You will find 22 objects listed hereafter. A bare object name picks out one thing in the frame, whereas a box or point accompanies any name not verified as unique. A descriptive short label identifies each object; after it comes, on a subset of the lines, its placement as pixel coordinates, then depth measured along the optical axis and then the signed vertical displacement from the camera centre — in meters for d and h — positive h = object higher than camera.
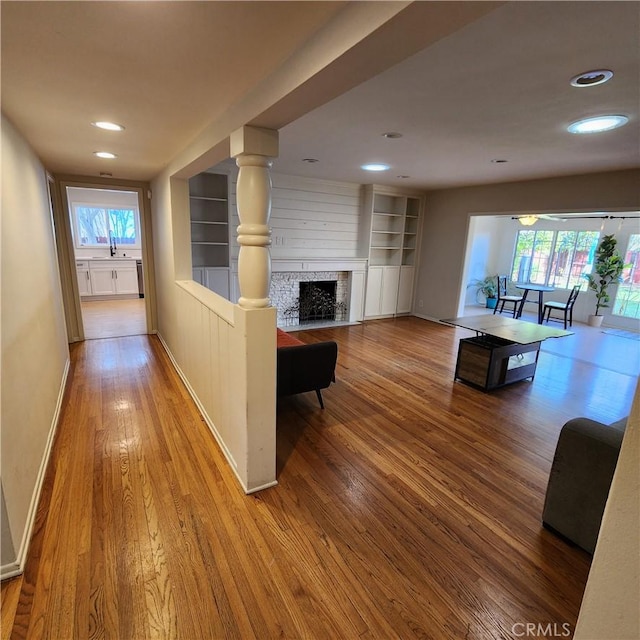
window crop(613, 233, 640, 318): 6.66 -0.58
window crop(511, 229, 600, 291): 7.57 -0.18
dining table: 7.06 -0.85
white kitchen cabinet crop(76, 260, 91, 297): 7.50 -1.03
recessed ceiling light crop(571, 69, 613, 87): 1.80 +0.89
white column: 1.81 +0.17
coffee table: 3.64 -1.11
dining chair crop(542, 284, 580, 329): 6.70 -1.09
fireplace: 5.79 -0.98
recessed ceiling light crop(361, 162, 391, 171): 4.29 +0.91
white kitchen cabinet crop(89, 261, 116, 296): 7.65 -1.06
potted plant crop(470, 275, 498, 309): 8.35 -1.00
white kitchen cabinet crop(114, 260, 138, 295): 7.91 -1.05
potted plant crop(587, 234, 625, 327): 6.63 -0.36
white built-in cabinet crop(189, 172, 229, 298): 5.02 +0.05
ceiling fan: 6.71 +0.53
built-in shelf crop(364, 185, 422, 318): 6.64 -0.21
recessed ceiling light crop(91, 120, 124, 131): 2.32 +0.68
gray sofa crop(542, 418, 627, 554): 1.67 -1.10
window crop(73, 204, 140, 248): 7.61 +0.09
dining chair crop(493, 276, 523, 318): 7.48 -1.06
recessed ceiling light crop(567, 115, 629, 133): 2.43 +0.89
